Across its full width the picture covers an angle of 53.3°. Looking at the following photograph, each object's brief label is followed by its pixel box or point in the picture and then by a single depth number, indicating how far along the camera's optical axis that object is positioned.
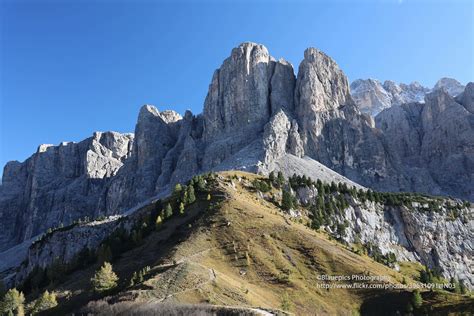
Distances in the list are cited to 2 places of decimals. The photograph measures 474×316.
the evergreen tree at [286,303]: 69.50
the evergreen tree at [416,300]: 71.04
